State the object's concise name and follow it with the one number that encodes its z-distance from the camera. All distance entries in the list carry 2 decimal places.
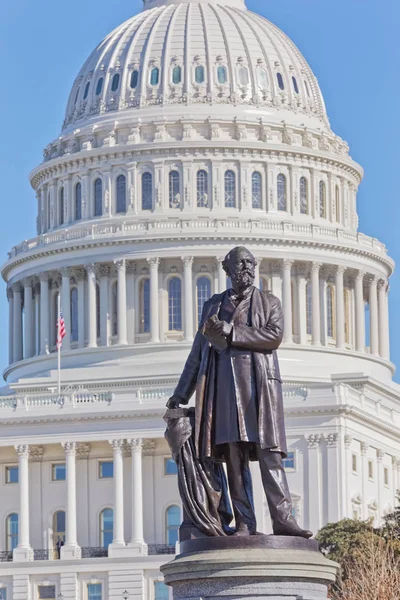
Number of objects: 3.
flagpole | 138.00
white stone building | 127.94
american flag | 135.50
